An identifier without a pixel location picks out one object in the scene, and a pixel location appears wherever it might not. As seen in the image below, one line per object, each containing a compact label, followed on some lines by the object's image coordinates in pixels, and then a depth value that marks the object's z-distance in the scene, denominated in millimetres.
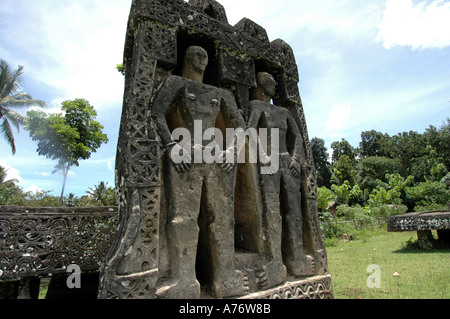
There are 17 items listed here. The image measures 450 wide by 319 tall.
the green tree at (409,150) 31141
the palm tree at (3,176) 21734
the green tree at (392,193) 21000
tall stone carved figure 2832
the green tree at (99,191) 25964
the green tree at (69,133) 14742
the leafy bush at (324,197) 16406
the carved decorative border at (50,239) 3918
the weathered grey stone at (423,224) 7180
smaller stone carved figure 3510
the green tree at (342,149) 37131
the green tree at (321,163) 35469
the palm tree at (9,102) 19234
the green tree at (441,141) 29781
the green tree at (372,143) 38947
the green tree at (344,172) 30464
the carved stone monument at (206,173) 2781
